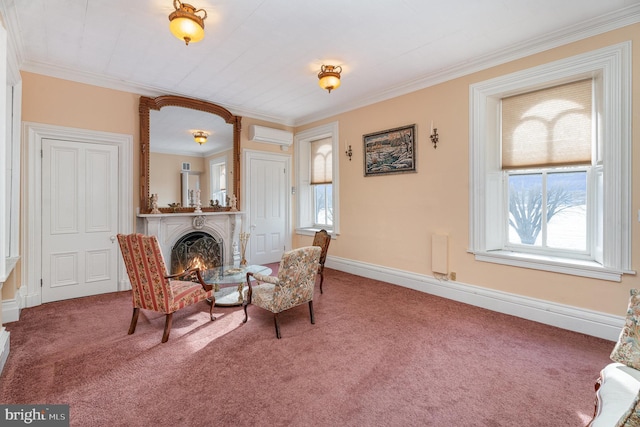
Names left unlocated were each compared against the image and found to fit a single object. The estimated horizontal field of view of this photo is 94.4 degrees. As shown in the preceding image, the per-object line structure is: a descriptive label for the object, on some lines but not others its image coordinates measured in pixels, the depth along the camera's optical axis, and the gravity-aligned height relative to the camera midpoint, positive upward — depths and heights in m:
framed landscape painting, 4.25 +0.95
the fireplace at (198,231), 4.40 -0.28
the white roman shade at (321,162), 5.85 +1.06
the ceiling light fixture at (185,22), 2.47 +1.63
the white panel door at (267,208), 5.70 +0.12
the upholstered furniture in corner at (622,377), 1.24 -0.79
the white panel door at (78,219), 3.74 -0.05
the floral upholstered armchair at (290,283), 2.75 -0.67
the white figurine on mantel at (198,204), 4.88 +0.17
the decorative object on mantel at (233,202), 5.32 +0.22
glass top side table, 3.41 -0.75
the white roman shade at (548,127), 2.99 +0.94
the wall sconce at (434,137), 3.97 +1.04
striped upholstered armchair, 2.63 -0.60
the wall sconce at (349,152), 5.13 +1.08
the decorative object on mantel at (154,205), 4.37 +0.14
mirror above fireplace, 4.38 +1.05
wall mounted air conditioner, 5.51 +1.52
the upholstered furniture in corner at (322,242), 4.17 -0.41
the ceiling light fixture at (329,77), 3.60 +1.68
